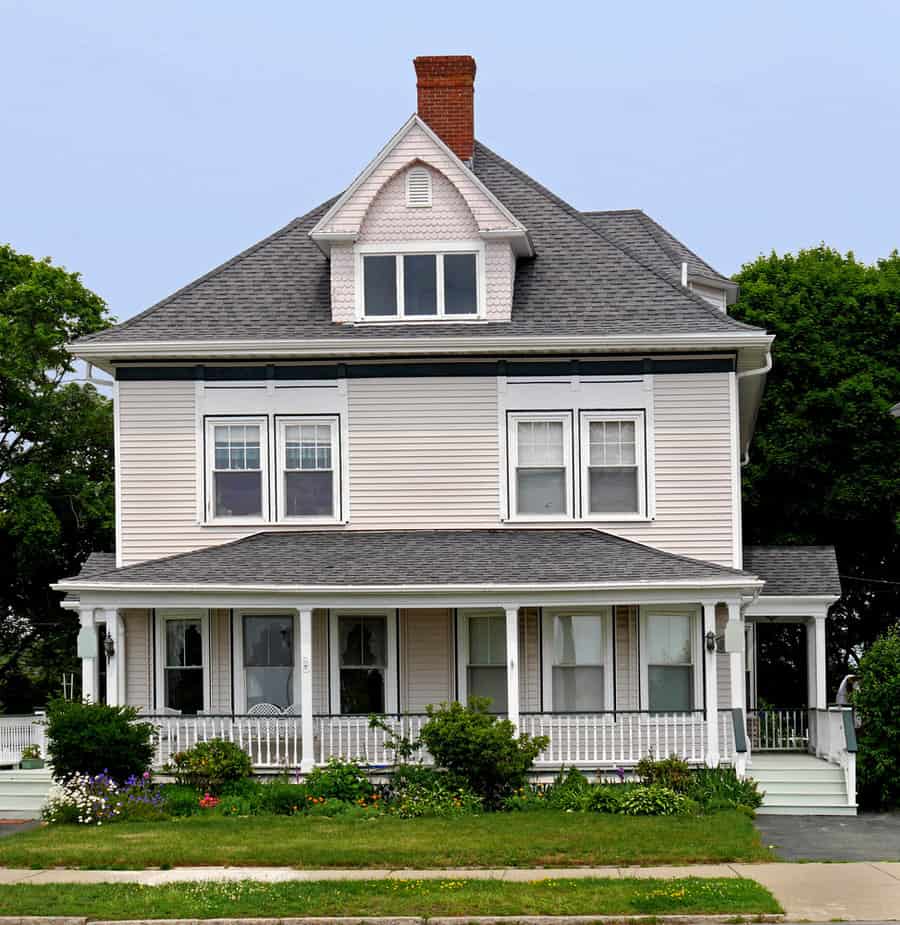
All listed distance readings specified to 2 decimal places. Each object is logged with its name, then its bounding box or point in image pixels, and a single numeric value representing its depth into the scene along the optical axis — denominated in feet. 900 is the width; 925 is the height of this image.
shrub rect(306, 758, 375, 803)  77.10
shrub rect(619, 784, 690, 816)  73.31
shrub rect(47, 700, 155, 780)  76.69
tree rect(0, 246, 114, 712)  134.72
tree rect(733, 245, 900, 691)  125.49
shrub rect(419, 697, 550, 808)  75.72
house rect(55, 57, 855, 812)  86.38
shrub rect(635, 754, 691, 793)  77.66
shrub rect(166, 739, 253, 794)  78.69
